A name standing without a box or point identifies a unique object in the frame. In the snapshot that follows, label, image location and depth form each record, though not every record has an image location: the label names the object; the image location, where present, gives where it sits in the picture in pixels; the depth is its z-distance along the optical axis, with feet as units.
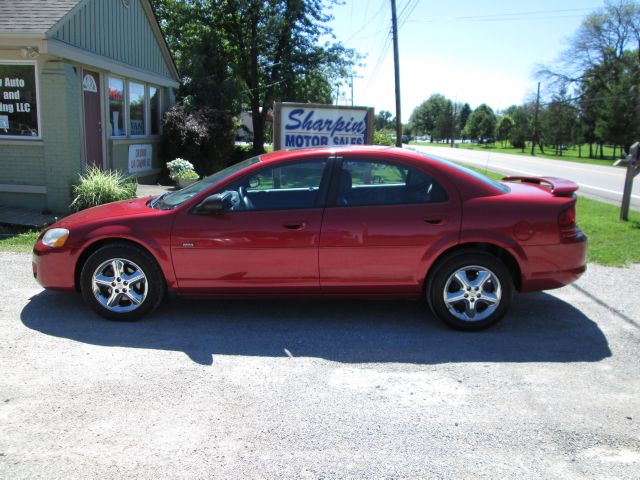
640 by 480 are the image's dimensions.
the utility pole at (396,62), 74.84
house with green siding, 32.42
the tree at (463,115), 484.33
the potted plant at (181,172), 44.37
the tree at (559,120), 193.47
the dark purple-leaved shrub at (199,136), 51.62
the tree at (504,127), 308.42
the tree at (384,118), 379.02
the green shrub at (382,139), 76.02
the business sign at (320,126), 33.71
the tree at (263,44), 92.43
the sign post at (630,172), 32.96
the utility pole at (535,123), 207.10
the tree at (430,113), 504.02
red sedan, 15.46
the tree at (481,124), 360.28
